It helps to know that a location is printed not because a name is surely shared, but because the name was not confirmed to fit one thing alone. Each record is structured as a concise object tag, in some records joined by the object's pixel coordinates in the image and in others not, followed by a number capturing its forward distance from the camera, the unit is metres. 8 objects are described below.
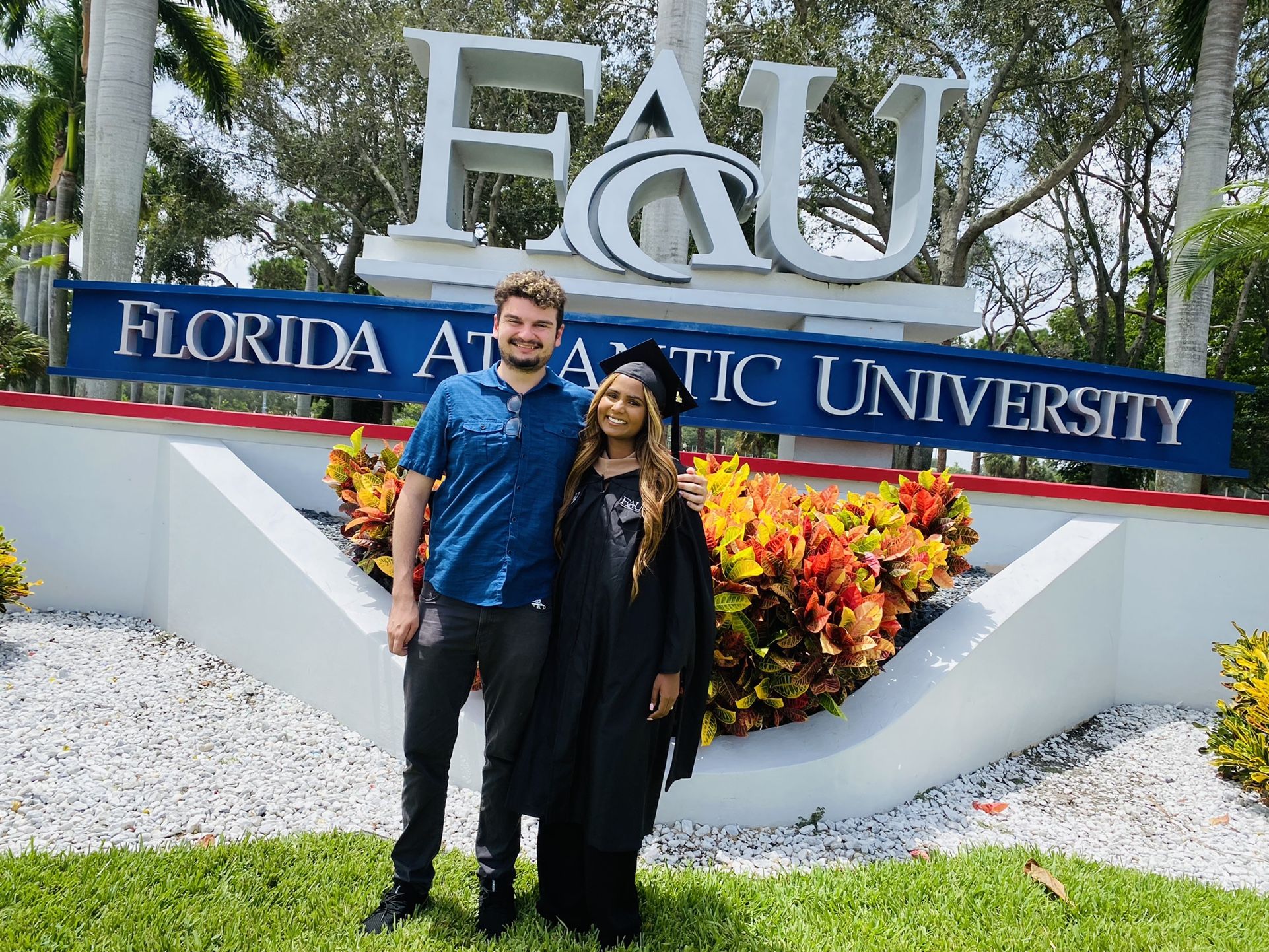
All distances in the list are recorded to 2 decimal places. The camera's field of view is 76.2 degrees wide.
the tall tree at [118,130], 9.76
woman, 2.35
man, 2.43
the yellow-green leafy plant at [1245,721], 3.93
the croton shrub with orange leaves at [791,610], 3.46
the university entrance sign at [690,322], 6.22
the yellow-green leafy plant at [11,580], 4.68
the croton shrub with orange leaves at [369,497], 4.13
